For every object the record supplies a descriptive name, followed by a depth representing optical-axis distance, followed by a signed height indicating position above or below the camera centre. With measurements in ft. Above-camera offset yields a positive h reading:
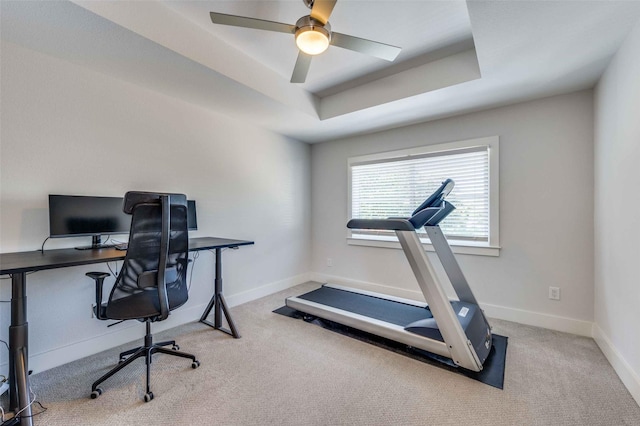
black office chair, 5.44 -1.26
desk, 4.62 -1.77
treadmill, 6.39 -2.99
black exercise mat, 6.08 -3.76
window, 9.62 +0.99
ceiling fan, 4.91 +3.53
